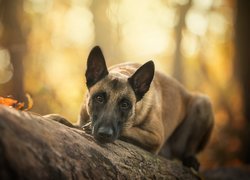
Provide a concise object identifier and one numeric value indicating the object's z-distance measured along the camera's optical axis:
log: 3.42
